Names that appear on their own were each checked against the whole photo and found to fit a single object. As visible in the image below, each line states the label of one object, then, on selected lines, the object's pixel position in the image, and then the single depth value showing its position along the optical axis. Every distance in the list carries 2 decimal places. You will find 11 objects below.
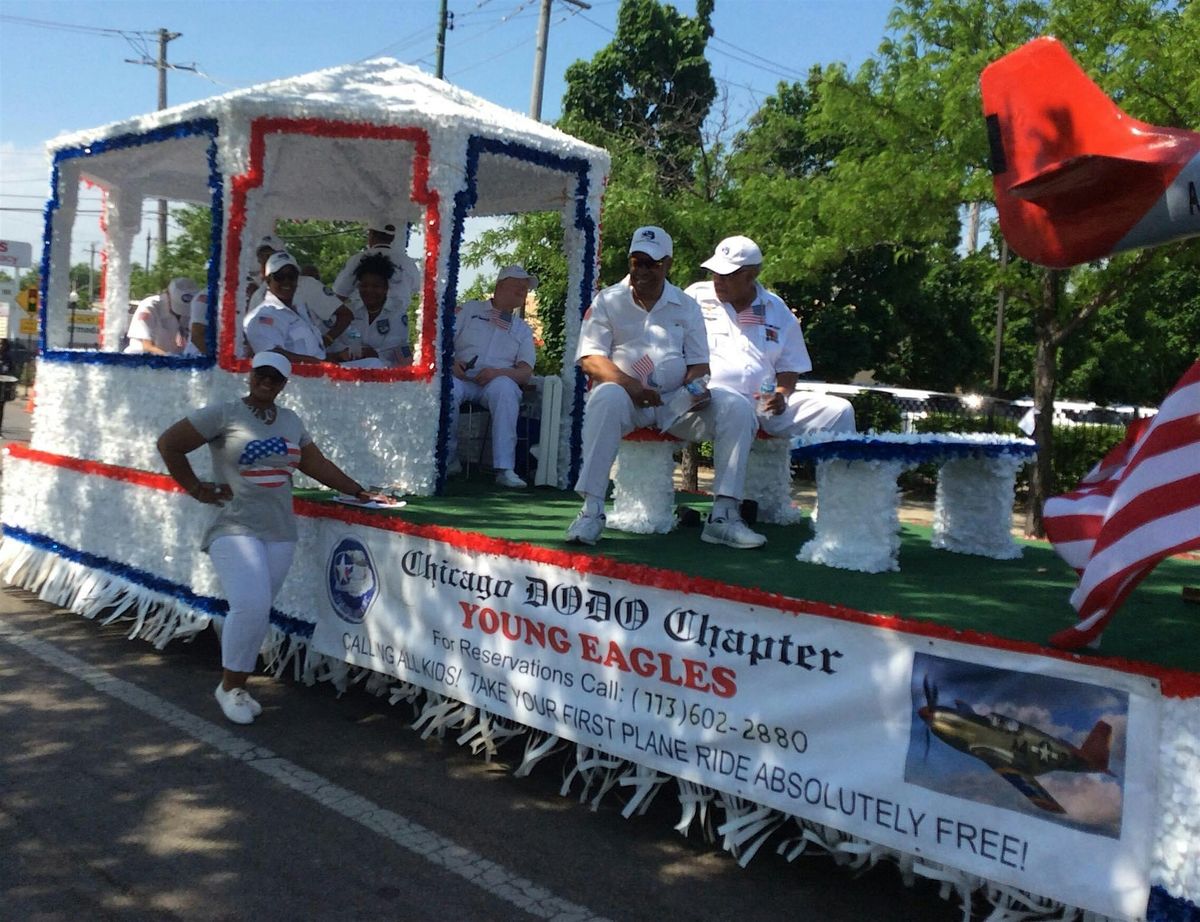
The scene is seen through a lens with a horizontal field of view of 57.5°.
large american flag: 3.09
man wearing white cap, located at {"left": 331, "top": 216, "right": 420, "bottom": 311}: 8.81
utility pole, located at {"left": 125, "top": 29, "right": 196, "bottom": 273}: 35.50
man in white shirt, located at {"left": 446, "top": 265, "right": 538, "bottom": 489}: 7.34
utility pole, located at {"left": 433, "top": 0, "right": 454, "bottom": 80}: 19.25
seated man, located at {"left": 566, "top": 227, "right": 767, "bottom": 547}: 5.10
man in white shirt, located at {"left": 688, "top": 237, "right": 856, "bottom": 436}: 5.99
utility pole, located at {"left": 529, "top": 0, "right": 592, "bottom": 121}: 17.92
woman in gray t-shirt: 5.16
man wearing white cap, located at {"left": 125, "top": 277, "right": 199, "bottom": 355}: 9.01
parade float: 3.15
